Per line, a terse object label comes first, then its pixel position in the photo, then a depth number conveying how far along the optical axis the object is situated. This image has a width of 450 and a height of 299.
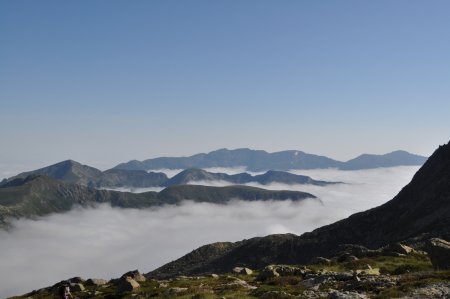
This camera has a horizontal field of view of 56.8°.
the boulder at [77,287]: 48.67
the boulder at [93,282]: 53.84
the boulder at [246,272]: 51.55
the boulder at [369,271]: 38.19
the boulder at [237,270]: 54.31
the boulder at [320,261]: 54.78
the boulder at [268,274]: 42.62
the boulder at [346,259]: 54.53
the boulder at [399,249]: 56.08
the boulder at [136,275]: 49.36
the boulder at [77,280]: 61.30
